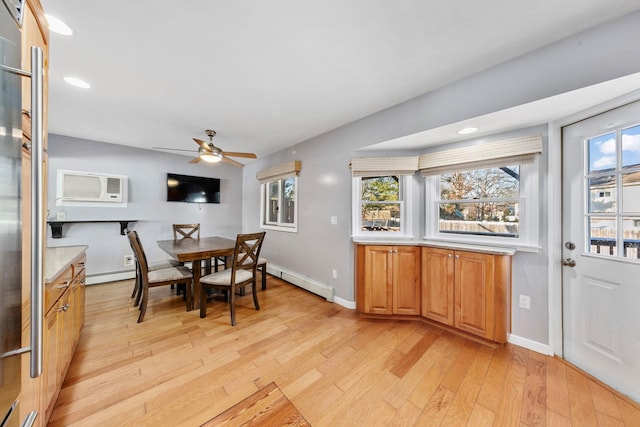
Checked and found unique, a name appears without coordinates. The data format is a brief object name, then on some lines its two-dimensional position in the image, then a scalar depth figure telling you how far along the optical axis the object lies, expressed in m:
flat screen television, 4.16
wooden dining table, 2.49
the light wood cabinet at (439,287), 1.98
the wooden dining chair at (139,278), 2.76
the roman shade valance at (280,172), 3.57
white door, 1.48
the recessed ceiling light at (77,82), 1.91
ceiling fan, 2.71
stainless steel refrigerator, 0.56
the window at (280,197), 3.69
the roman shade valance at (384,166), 2.58
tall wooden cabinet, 0.70
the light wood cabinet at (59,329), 1.16
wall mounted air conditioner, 3.30
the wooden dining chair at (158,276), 2.32
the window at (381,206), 2.74
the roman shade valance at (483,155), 1.93
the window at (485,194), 2.00
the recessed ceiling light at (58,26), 1.31
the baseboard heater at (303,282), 3.00
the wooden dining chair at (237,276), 2.41
